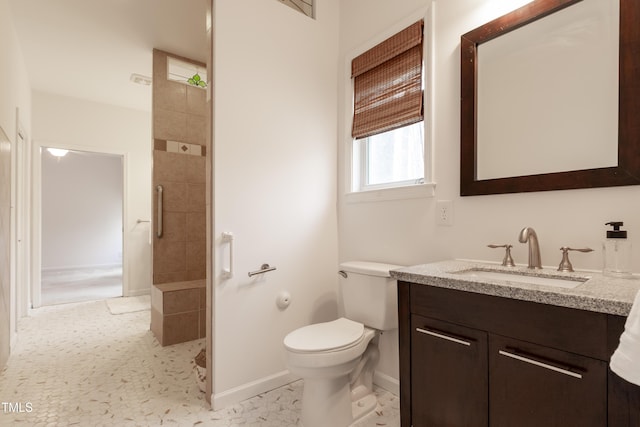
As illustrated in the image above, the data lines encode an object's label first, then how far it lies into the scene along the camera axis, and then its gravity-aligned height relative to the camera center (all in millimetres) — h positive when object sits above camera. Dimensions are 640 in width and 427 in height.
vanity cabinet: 884 -488
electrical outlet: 1710 +15
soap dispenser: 1119 -141
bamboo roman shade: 1866 +836
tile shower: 3133 +309
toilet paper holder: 1950 -341
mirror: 1181 +494
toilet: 1524 -657
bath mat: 3733 -1110
